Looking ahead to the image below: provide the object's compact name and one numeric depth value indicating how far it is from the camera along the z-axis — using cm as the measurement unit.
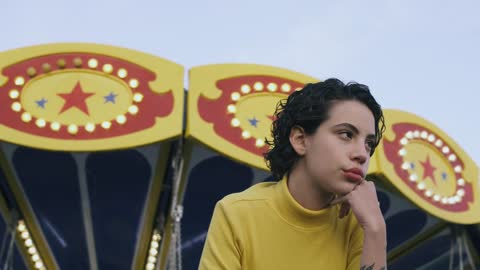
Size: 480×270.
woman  187
